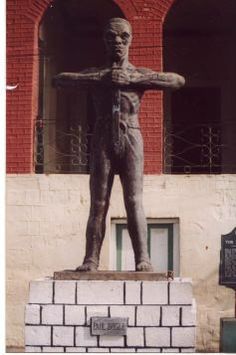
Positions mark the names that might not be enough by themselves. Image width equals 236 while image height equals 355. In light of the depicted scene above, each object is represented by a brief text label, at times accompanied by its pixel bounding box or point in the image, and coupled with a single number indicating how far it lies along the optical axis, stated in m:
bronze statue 8.23
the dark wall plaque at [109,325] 7.86
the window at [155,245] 12.98
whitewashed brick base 7.90
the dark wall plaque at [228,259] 12.05
